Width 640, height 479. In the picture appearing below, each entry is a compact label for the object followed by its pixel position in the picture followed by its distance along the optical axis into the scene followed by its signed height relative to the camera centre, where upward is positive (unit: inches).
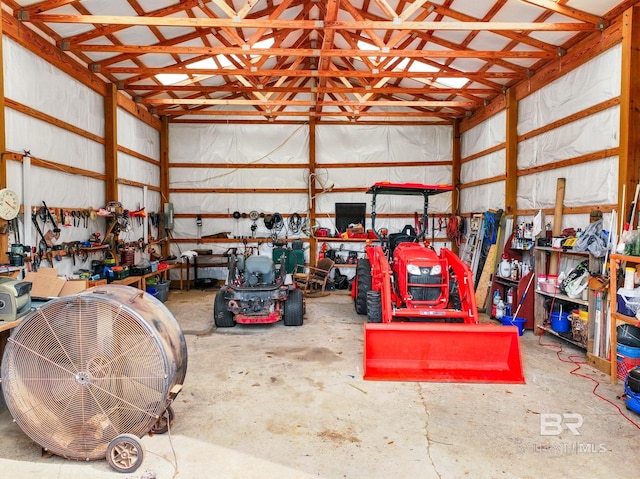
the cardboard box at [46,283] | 160.0 -24.5
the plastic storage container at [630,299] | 136.7 -24.5
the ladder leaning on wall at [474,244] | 279.7 -13.7
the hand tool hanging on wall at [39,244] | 183.4 -10.9
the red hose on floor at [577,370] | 117.9 -54.3
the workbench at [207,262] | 346.9 -34.0
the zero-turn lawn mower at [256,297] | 205.8 -37.8
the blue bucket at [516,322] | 205.2 -48.3
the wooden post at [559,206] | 207.9 +10.0
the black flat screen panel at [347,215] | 356.5 +7.4
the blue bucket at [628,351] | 135.4 -41.5
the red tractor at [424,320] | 140.9 -36.8
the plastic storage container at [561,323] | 186.9 -44.3
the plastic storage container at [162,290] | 277.7 -46.7
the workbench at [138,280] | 231.6 -34.2
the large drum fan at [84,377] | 93.8 -35.6
